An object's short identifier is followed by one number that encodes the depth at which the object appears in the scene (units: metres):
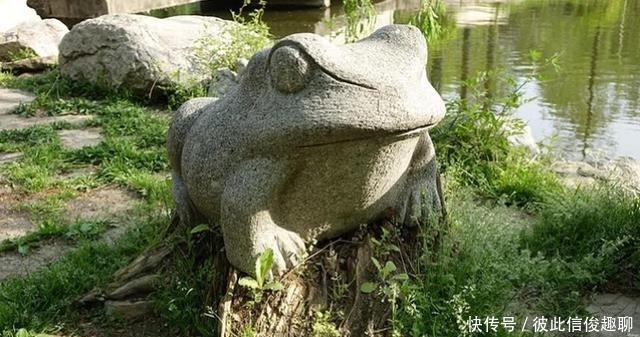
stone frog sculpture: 2.44
